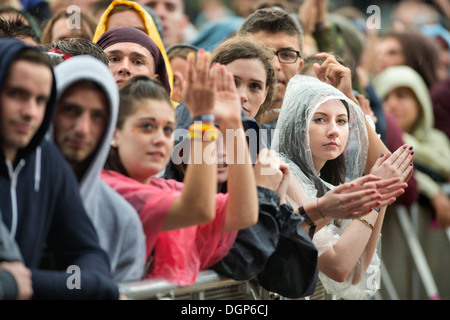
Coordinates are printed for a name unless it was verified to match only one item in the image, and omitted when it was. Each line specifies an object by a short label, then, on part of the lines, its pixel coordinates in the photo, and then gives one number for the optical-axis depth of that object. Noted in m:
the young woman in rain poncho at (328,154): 7.41
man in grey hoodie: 4.80
